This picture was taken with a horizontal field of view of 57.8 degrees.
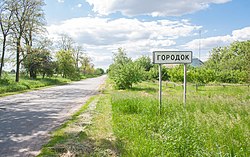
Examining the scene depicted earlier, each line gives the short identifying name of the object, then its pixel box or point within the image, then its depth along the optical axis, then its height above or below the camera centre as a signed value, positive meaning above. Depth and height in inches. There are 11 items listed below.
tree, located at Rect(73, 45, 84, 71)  3011.8 +329.8
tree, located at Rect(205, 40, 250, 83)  1780.3 +181.5
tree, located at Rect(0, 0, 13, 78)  1085.8 +260.3
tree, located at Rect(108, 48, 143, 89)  1010.7 +8.6
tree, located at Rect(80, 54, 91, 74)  3622.0 +209.7
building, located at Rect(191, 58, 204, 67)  3967.5 +265.5
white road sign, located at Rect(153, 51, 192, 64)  327.0 +28.7
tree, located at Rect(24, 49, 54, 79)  1323.1 +93.2
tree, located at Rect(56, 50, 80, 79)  2166.6 +135.6
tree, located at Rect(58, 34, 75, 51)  2633.6 +369.1
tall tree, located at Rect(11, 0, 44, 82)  1159.0 +311.5
